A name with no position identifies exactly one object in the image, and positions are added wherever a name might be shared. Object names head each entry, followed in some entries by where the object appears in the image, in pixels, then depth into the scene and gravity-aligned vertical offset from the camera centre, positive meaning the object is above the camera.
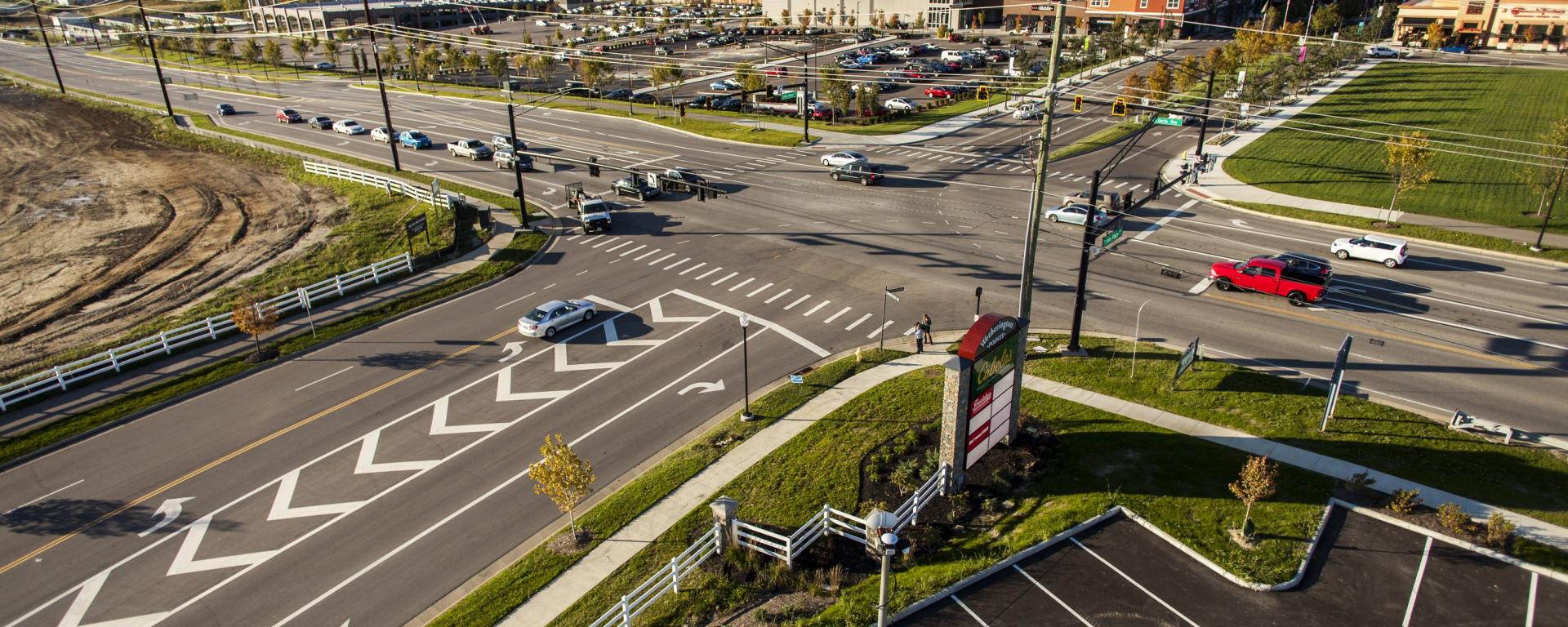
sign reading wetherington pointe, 20.09 -9.45
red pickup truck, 32.47 -10.87
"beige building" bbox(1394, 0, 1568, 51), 101.50 -3.12
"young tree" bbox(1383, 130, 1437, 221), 41.53 -7.86
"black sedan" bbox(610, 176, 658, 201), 50.78 -10.62
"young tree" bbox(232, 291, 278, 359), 29.83 -10.85
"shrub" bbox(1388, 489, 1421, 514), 19.33 -11.39
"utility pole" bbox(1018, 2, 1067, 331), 21.28 -5.34
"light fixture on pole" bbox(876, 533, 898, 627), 13.54 -8.69
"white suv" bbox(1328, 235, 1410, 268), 36.44 -10.79
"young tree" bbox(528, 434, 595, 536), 19.33 -10.54
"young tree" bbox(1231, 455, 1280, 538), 18.56 -10.50
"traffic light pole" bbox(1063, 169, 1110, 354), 25.77 -8.53
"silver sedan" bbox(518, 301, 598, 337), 31.94 -11.57
